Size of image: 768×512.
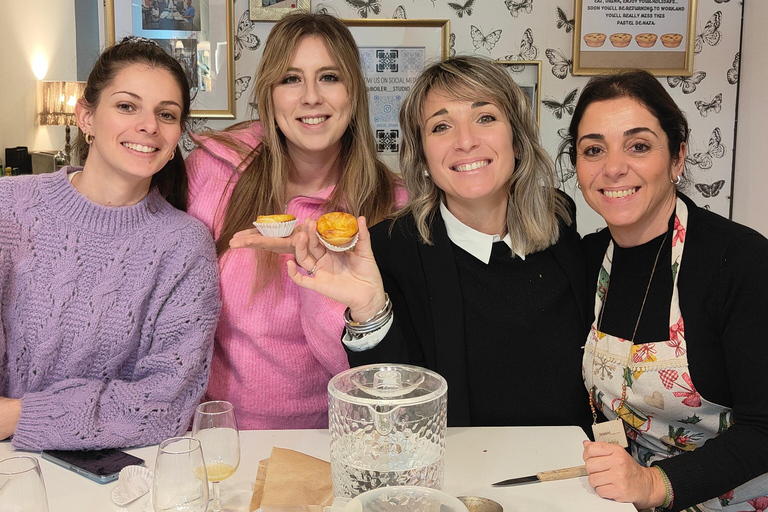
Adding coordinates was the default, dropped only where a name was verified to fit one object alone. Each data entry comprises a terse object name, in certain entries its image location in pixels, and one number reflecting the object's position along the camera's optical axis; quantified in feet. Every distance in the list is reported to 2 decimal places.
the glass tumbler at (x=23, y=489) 3.05
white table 4.11
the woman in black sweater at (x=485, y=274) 5.94
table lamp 14.62
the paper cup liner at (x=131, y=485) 4.09
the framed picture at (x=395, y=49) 9.86
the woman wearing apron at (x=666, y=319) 4.75
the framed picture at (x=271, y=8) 9.73
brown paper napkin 3.91
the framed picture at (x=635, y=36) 9.87
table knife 4.33
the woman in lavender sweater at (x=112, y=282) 5.19
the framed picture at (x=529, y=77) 10.01
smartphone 4.42
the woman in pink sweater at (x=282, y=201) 6.47
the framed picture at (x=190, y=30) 9.79
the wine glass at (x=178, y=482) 3.45
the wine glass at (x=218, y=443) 4.02
